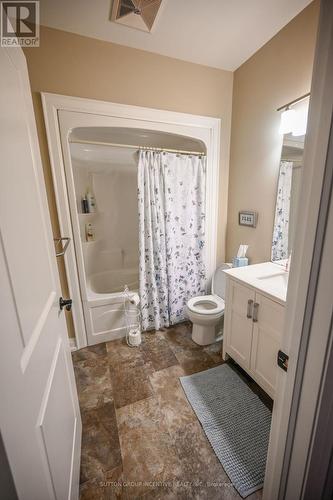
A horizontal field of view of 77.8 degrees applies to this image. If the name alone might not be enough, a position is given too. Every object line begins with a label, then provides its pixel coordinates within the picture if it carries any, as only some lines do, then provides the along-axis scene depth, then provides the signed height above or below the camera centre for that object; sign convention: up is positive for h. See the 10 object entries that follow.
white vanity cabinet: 1.33 -0.94
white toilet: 1.89 -1.05
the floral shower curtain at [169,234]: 1.99 -0.36
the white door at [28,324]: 0.49 -0.36
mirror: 1.59 +0.02
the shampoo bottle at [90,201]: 2.78 -0.01
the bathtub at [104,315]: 2.00 -1.12
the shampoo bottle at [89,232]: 2.81 -0.42
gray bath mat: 1.11 -1.42
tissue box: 2.01 -0.62
